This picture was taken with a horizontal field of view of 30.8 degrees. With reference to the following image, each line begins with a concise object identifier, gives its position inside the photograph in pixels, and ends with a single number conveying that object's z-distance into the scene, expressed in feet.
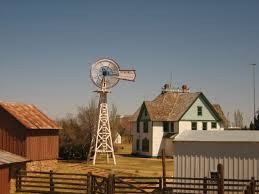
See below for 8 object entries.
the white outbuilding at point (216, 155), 86.94
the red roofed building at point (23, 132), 131.13
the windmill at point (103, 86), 169.99
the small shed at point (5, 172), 89.02
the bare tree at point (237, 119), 485.40
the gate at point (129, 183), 80.60
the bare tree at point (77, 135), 187.73
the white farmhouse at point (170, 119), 207.82
